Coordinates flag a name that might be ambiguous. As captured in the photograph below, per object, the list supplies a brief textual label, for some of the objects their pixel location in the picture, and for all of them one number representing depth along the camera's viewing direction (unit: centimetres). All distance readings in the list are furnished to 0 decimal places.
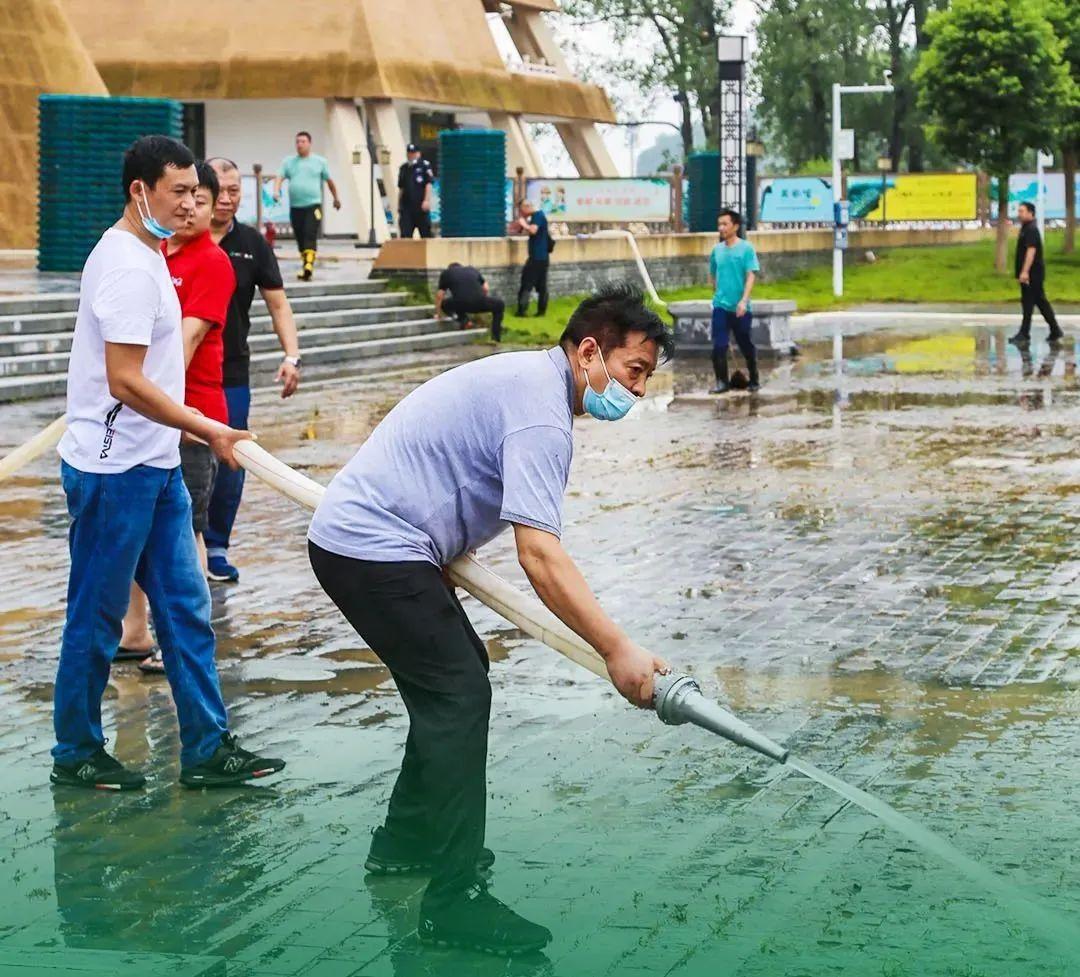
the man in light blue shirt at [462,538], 442
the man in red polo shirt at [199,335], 735
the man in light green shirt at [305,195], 2481
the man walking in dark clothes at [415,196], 2975
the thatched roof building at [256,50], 4125
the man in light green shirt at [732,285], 1808
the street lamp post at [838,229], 3550
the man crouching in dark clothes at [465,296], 2431
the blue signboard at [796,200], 4462
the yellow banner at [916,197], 4497
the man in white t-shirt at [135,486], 566
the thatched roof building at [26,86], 2711
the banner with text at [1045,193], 4794
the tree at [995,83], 3659
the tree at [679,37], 6399
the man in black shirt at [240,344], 914
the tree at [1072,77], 3891
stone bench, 2383
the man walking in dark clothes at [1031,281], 2477
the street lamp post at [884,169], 4491
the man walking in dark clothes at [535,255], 2611
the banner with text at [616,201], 3472
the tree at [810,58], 5997
